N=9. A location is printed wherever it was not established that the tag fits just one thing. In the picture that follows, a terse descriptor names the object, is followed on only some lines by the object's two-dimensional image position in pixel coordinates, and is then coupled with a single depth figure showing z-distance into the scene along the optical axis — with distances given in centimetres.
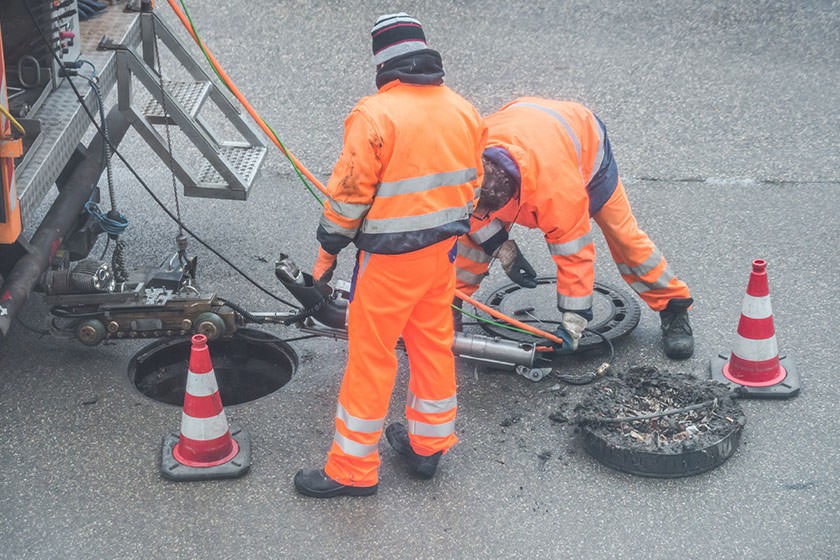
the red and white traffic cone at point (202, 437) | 789
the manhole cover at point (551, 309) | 998
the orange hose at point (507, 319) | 930
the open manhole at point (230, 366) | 1003
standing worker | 696
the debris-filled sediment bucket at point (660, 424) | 807
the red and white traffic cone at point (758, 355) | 901
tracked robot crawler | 920
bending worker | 832
